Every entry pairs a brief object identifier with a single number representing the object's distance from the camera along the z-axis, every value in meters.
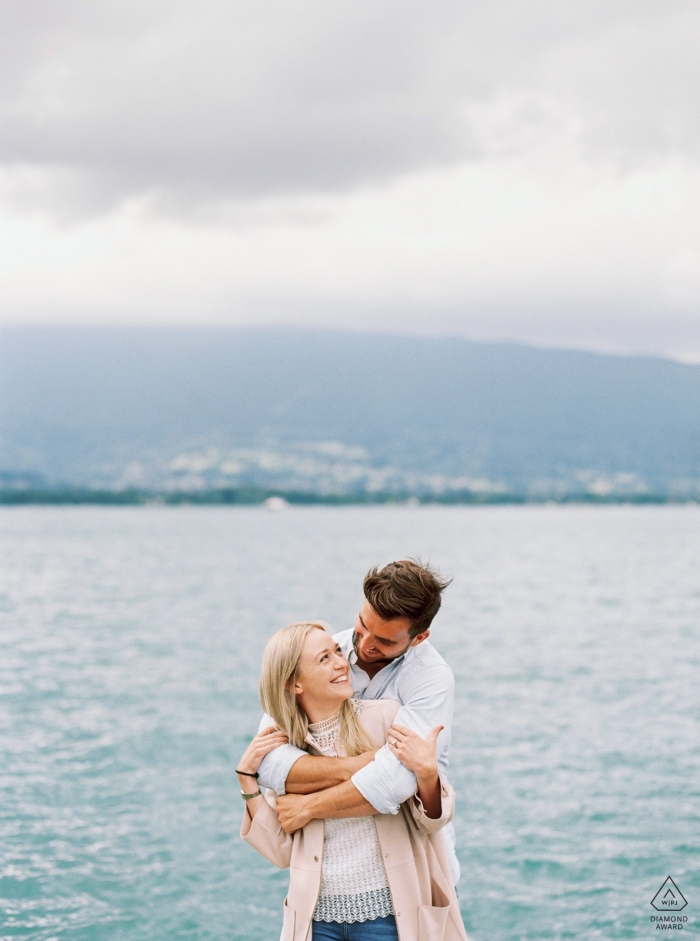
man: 4.16
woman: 4.27
